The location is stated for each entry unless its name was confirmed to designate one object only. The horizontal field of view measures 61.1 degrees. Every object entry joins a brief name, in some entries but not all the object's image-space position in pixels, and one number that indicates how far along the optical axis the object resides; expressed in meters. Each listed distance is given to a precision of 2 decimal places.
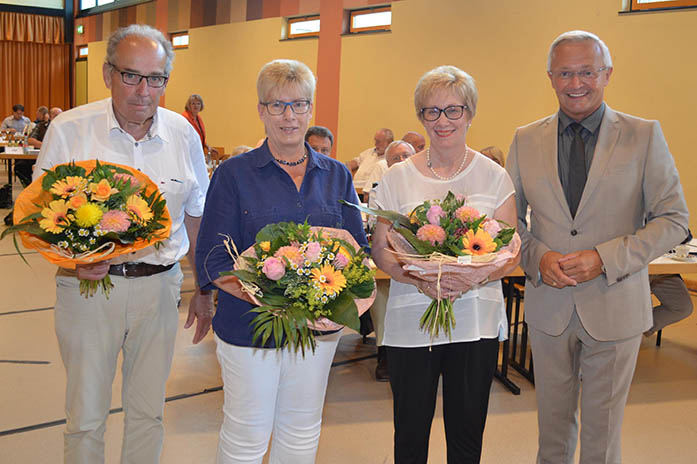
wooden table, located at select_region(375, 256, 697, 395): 3.79
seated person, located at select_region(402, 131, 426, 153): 6.35
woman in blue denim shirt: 1.97
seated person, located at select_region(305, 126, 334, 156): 4.54
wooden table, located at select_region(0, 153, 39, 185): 9.38
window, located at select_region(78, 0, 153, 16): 17.23
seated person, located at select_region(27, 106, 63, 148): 10.62
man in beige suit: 2.21
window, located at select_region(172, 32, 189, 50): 15.14
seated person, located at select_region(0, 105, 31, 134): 14.91
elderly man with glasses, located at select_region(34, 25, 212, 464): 2.12
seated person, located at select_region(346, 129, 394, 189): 7.99
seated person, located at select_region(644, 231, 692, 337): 4.38
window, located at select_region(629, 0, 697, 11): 6.68
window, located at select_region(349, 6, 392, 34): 10.02
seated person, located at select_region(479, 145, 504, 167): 5.46
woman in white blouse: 2.15
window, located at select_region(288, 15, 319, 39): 11.41
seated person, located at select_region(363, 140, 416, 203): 5.45
